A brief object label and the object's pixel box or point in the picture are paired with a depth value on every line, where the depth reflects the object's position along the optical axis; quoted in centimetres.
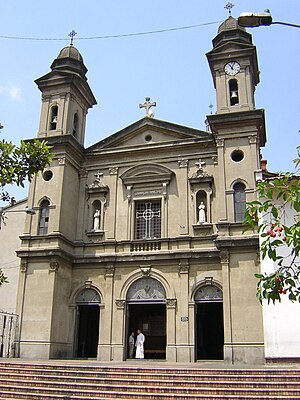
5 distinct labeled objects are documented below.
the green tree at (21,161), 916
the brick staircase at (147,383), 1151
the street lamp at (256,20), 745
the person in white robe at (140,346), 2108
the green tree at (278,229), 596
